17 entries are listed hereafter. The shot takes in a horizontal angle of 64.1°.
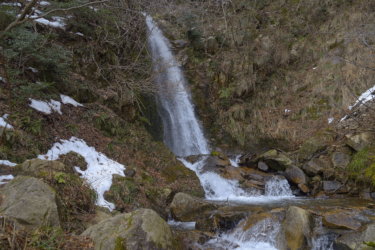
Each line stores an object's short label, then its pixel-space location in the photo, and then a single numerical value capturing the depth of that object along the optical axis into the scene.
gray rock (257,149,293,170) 10.81
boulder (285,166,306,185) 10.14
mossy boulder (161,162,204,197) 9.24
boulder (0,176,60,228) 3.86
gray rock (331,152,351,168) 9.84
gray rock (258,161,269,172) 11.19
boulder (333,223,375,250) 4.45
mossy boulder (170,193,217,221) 7.21
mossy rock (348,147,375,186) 8.80
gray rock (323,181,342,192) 9.46
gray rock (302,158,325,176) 10.20
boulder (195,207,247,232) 6.53
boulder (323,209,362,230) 5.60
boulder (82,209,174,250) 3.86
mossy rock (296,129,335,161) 10.97
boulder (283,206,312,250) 5.48
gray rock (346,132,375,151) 9.70
